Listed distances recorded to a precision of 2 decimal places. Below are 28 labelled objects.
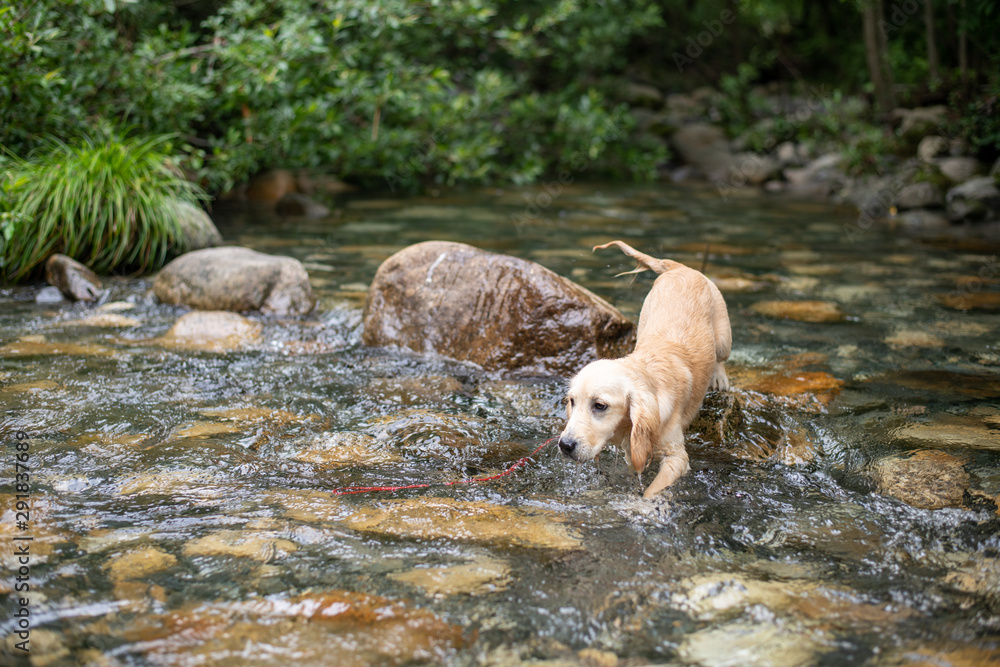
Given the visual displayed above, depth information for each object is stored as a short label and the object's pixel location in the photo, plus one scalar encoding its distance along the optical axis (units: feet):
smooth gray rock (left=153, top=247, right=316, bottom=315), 21.36
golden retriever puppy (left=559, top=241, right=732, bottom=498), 11.30
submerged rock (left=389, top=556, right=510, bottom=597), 9.27
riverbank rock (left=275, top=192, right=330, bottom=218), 36.09
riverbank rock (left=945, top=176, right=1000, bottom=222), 35.78
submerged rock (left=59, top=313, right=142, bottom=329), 19.72
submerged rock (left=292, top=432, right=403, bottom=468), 12.94
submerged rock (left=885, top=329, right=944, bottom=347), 19.31
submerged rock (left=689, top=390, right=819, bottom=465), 13.57
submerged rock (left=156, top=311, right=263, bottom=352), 18.69
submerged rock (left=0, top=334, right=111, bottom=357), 17.38
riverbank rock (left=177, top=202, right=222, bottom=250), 25.82
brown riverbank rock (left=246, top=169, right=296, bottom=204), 39.86
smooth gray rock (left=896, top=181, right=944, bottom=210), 37.91
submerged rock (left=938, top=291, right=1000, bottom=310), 22.38
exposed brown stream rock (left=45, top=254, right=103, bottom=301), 22.13
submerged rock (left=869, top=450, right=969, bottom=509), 11.65
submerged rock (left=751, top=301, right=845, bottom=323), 21.49
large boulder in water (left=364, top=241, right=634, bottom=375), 17.29
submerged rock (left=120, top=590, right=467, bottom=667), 7.89
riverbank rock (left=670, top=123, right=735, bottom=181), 56.95
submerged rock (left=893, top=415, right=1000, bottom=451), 13.43
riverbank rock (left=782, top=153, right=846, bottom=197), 47.93
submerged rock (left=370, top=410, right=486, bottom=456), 13.67
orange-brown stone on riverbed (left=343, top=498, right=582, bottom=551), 10.53
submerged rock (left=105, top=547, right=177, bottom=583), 9.23
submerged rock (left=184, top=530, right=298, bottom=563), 9.80
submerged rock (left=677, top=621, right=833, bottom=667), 7.98
